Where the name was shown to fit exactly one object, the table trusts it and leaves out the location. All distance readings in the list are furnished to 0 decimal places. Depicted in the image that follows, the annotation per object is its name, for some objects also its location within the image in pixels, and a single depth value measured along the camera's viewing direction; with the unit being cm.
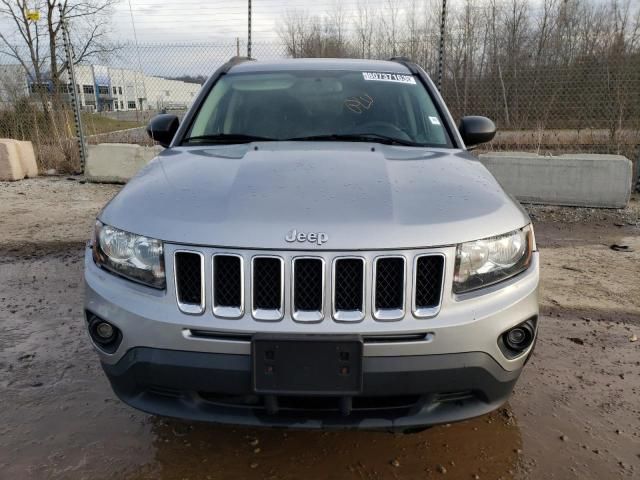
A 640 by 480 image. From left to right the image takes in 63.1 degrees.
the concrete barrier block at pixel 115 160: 906
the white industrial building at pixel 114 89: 1159
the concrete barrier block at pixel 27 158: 966
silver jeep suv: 184
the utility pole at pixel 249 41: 932
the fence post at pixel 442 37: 831
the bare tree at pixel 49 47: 1335
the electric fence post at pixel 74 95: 927
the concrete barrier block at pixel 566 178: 708
